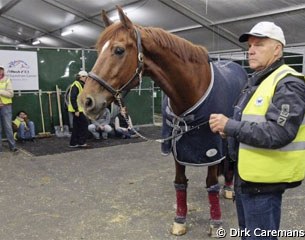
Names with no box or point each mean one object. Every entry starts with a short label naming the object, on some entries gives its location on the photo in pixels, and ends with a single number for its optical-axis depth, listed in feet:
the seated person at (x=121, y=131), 24.61
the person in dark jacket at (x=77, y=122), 21.17
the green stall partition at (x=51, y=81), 25.12
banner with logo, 23.79
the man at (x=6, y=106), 19.95
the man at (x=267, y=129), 4.55
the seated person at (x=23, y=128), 23.35
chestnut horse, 6.50
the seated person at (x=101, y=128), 24.16
